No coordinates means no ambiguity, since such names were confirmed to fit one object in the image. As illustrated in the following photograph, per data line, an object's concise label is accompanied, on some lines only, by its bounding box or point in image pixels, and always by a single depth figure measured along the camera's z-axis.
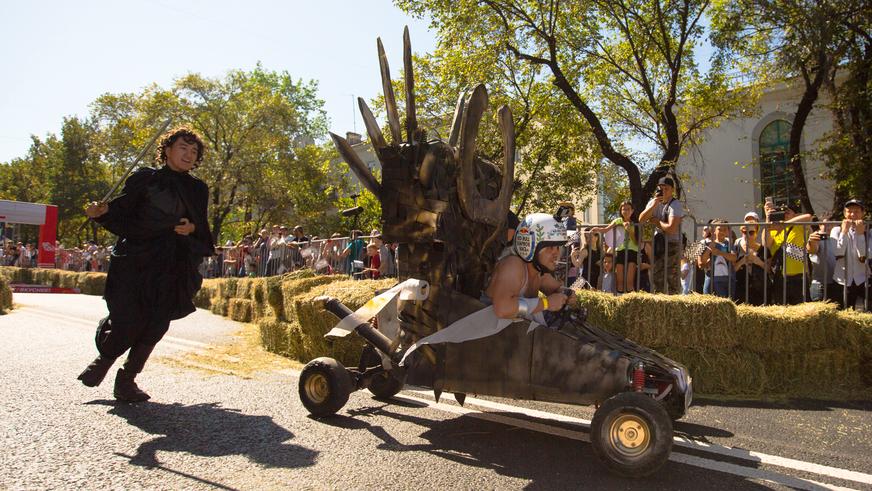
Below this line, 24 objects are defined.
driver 4.00
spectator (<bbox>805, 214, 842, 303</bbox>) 7.39
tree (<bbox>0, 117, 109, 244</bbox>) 50.41
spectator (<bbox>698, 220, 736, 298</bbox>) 8.07
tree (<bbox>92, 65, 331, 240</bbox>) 38.06
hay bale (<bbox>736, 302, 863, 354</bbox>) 6.00
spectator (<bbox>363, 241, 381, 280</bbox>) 11.73
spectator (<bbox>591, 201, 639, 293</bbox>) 7.94
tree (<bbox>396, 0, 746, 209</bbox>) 19.12
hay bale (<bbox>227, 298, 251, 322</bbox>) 14.07
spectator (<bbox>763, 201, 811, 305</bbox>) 7.57
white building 25.06
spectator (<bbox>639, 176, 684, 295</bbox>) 7.71
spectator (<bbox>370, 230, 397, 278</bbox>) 11.60
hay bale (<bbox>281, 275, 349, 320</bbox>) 8.59
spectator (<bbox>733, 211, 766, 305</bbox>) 7.79
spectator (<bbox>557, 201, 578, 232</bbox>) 4.31
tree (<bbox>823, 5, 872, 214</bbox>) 17.41
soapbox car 3.46
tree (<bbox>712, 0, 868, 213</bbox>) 15.88
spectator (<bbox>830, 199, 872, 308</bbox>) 7.11
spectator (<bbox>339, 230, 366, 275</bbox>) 12.60
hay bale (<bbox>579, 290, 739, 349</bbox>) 5.97
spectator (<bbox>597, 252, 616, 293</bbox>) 8.39
